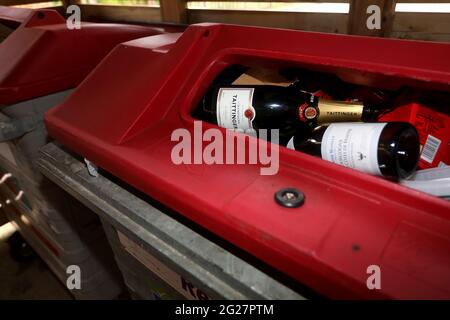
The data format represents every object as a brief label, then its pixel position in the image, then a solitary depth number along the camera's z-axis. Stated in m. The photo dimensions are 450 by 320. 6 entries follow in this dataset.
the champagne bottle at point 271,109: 0.65
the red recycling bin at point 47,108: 0.92
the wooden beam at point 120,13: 1.90
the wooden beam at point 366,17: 1.13
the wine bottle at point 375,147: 0.51
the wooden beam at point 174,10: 1.68
